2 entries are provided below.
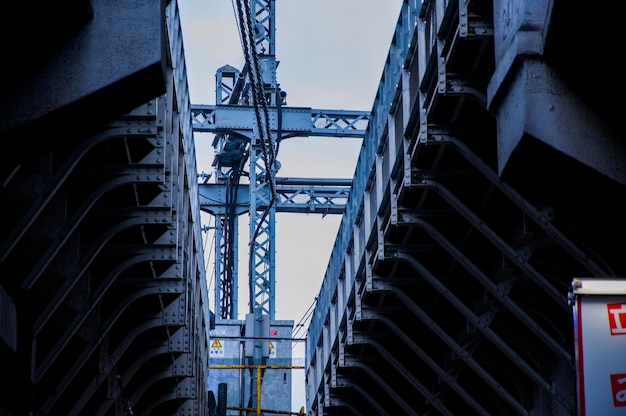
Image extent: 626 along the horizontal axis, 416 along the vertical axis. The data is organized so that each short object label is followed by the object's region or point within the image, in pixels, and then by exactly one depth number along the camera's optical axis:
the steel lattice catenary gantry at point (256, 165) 48.97
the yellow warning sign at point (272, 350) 48.78
